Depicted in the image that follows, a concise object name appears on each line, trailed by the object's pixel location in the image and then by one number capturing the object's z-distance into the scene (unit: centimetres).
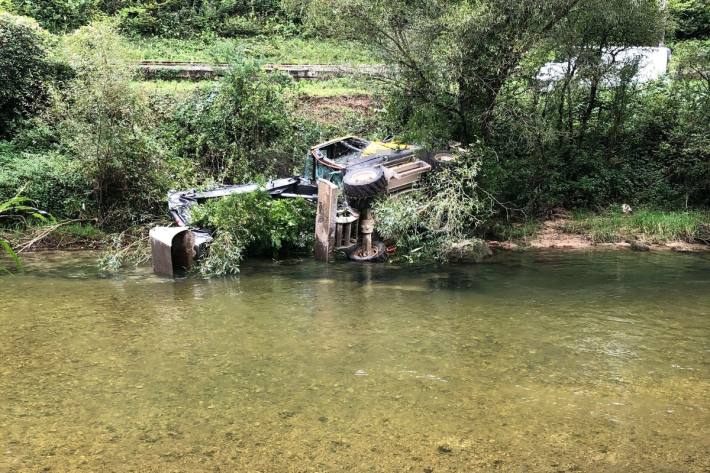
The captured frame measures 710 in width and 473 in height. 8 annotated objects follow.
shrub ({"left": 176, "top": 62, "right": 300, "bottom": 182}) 1541
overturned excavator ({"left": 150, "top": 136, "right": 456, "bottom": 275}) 1060
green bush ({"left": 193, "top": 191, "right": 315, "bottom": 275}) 1063
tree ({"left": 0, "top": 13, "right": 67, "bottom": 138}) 1552
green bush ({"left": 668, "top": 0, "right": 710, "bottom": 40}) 2541
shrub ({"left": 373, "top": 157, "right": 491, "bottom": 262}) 1109
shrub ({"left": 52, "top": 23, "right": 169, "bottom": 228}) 1258
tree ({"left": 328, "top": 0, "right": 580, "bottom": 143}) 1131
